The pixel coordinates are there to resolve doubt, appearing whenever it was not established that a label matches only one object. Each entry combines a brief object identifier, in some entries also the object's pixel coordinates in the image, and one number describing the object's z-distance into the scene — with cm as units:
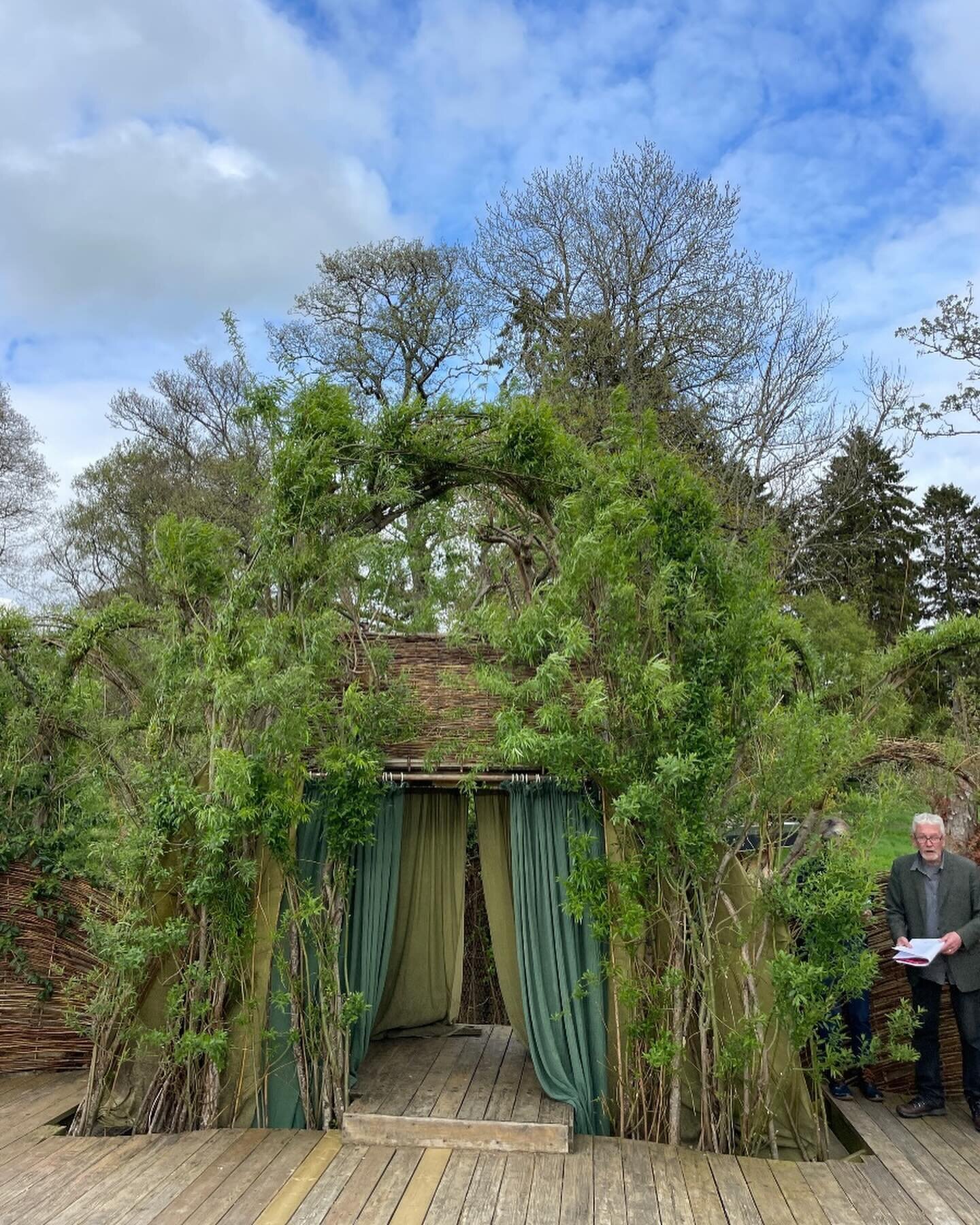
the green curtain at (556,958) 457
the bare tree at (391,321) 1543
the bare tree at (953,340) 1300
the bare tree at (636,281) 1383
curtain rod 470
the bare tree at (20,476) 1844
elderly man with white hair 441
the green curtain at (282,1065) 461
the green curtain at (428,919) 596
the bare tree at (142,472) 1819
